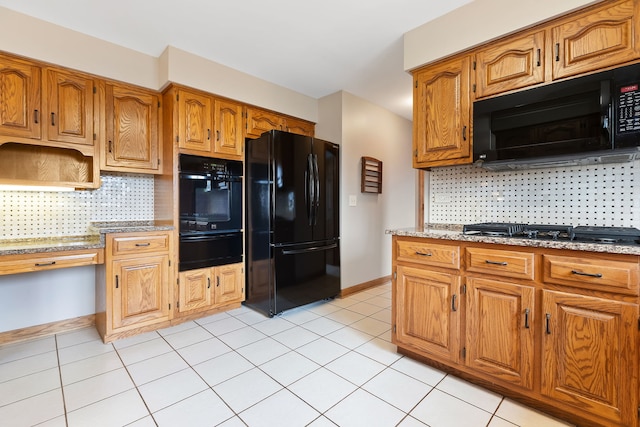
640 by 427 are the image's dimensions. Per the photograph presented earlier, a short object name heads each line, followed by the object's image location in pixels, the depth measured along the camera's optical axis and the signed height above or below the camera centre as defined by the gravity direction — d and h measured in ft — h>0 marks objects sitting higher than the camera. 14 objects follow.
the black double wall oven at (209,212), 9.16 +0.00
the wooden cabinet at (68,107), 7.77 +2.95
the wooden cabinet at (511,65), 5.89 +3.19
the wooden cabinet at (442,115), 6.80 +2.41
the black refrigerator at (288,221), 9.64 -0.31
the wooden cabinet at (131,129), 8.72 +2.62
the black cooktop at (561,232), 4.66 -0.39
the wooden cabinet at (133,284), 7.76 -2.07
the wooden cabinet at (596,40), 4.98 +3.15
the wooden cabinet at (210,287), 9.16 -2.56
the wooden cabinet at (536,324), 4.38 -2.05
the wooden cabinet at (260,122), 10.69 +3.52
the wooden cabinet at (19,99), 7.21 +2.92
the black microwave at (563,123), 4.86 +1.71
